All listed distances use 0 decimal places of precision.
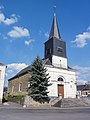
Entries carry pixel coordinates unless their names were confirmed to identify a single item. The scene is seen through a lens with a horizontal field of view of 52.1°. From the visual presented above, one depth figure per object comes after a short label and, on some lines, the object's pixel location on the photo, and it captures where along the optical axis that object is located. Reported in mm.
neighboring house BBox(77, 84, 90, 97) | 38349
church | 19352
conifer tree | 14646
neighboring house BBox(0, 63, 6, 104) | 15923
